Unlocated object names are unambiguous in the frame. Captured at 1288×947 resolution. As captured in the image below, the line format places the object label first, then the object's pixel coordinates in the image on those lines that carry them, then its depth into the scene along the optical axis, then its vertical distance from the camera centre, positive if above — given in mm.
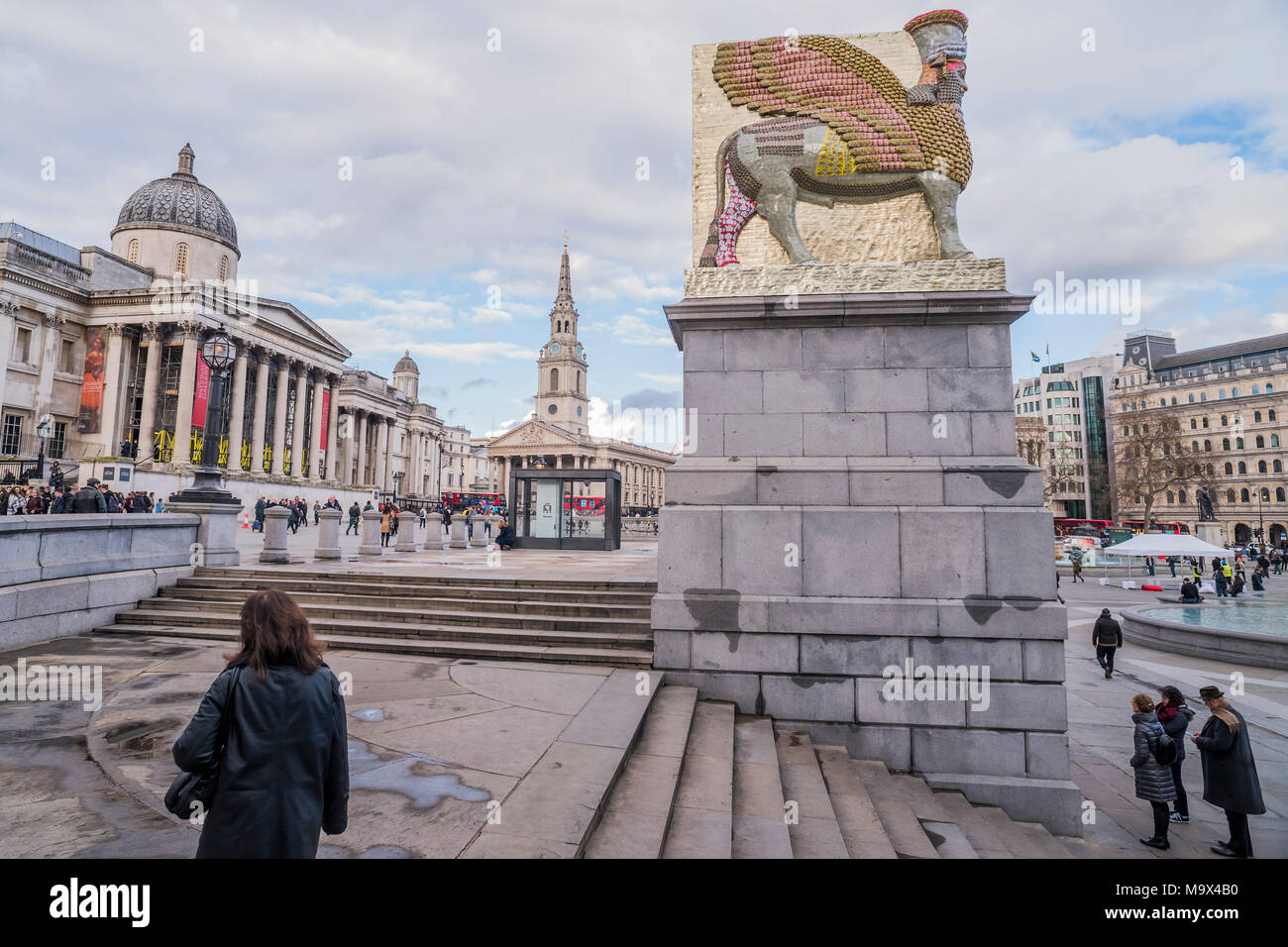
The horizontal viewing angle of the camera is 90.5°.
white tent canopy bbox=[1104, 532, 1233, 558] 25203 -944
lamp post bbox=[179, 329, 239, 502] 13227 +2000
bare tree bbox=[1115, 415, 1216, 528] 64188 +6278
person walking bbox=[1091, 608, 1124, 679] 13922 -2522
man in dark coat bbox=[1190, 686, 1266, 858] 6555 -2590
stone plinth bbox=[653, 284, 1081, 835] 7609 -216
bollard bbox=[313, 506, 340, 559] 17266 -491
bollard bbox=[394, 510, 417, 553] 22359 -455
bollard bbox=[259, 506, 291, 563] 15195 -459
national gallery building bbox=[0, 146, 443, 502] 45156 +13273
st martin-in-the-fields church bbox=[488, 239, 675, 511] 112250 +15529
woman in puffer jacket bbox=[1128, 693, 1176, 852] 6875 -2727
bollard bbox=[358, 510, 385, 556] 19281 -487
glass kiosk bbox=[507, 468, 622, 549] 24609 +215
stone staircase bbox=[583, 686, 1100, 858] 4652 -2457
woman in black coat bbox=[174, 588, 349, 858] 2768 -1004
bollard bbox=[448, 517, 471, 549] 26153 -561
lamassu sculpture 8977 +5418
